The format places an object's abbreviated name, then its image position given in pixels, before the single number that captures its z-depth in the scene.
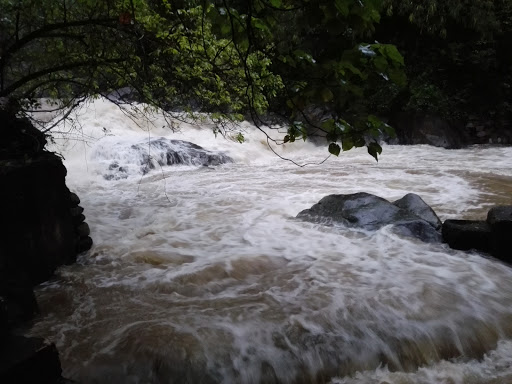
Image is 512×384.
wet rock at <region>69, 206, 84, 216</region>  4.18
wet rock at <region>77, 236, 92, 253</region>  4.18
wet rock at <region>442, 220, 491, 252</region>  3.94
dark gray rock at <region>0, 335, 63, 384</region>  1.63
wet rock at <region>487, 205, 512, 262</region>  3.71
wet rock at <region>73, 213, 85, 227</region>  4.22
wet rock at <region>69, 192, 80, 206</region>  4.30
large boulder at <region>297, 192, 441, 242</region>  4.45
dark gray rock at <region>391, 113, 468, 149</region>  12.32
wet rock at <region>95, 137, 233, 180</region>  9.23
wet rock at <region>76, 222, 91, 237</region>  4.23
